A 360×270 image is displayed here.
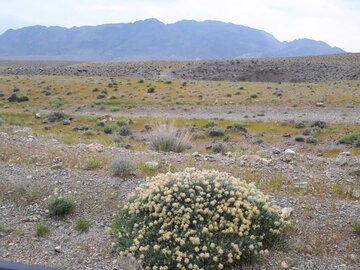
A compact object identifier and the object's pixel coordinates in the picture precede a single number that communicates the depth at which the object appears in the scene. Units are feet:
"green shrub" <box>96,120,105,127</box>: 87.89
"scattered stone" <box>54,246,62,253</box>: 22.36
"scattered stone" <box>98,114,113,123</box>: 92.71
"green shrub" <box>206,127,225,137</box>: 75.97
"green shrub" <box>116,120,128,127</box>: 87.15
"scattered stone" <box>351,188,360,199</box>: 27.71
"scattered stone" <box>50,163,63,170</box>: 32.81
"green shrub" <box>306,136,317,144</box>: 69.67
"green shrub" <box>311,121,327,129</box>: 80.94
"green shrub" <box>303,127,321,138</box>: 73.75
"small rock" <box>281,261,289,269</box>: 20.13
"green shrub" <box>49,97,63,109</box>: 119.89
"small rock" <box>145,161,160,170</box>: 32.33
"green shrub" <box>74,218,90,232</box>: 24.58
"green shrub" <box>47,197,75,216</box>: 25.91
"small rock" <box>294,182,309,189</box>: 28.56
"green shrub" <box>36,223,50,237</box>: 24.04
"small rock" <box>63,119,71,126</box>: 91.38
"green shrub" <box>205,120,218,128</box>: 84.32
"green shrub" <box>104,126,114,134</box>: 81.15
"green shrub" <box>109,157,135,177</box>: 30.60
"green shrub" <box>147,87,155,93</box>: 140.28
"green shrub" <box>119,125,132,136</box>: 79.63
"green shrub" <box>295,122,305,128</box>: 81.51
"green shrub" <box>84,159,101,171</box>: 32.91
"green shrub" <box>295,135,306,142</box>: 71.05
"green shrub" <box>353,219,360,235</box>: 22.75
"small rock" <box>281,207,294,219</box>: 23.80
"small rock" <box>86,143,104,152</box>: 38.63
